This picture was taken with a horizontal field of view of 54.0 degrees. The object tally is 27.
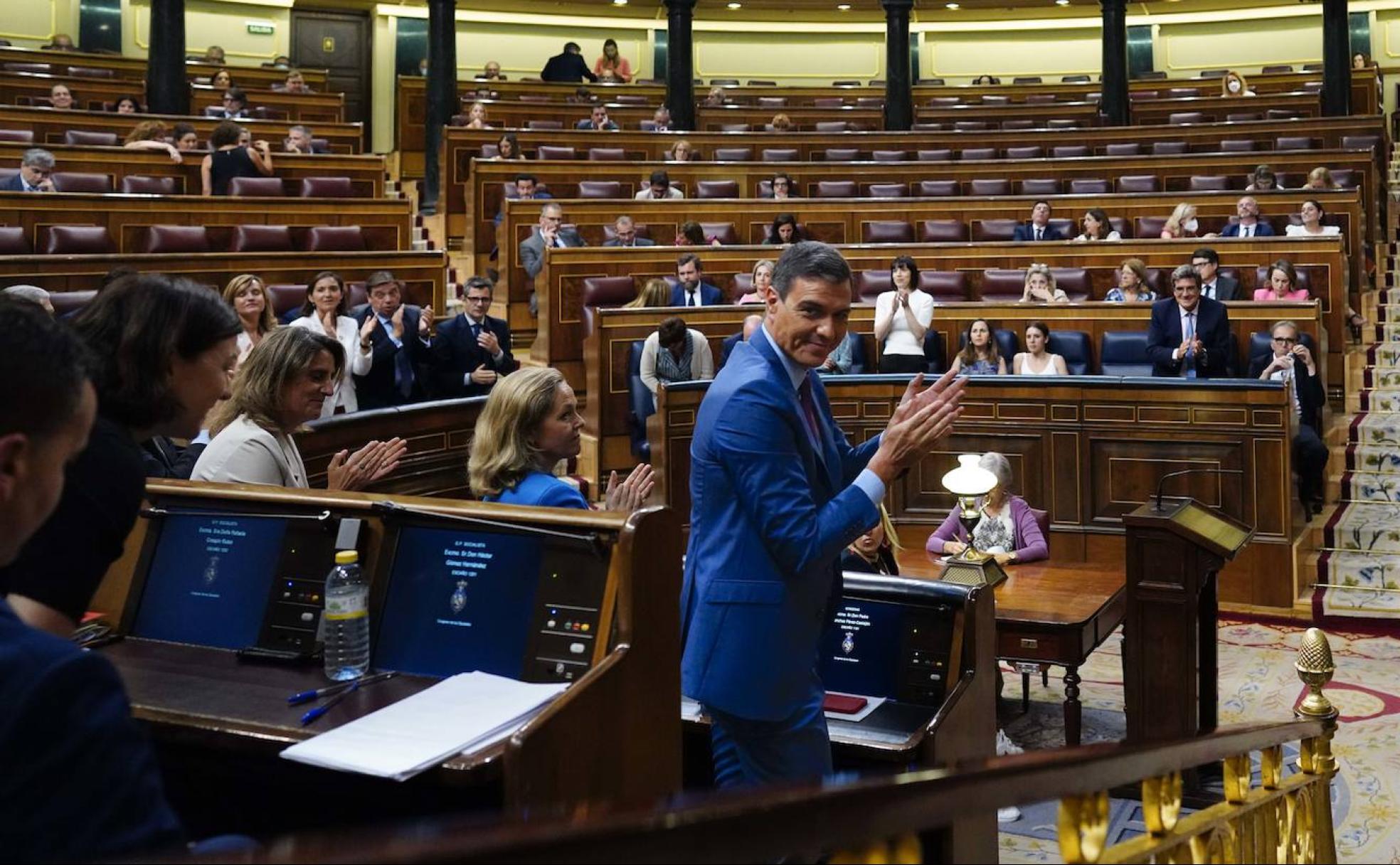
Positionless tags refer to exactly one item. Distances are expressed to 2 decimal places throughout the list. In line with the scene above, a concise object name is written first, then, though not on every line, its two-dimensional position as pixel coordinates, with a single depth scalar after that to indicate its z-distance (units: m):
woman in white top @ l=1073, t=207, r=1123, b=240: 8.02
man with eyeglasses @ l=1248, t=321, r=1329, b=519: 5.97
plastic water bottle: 1.92
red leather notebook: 2.58
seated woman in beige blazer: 2.57
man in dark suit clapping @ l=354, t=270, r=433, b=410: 5.55
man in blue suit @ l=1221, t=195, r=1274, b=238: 7.87
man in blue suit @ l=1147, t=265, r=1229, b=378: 6.17
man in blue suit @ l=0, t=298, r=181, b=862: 0.95
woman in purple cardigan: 4.37
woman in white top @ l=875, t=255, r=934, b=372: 6.66
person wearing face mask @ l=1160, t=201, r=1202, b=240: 8.04
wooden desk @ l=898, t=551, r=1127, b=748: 3.57
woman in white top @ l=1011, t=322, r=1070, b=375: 6.26
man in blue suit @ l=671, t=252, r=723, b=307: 7.25
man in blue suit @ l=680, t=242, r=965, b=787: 1.97
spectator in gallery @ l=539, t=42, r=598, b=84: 13.94
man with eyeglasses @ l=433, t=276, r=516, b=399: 6.03
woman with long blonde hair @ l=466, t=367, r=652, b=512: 2.37
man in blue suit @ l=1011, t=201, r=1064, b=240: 8.62
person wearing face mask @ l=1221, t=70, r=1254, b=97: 12.99
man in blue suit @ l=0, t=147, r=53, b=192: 6.91
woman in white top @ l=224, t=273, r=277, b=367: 4.50
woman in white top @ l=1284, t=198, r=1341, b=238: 7.73
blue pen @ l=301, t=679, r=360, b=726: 1.71
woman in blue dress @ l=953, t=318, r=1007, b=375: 6.26
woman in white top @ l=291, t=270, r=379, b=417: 5.35
